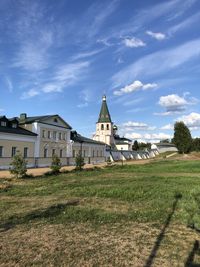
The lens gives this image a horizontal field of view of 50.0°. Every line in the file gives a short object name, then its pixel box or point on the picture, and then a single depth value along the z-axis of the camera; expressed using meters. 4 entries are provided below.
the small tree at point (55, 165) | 21.07
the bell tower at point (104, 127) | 56.49
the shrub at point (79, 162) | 24.41
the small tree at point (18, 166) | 17.24
